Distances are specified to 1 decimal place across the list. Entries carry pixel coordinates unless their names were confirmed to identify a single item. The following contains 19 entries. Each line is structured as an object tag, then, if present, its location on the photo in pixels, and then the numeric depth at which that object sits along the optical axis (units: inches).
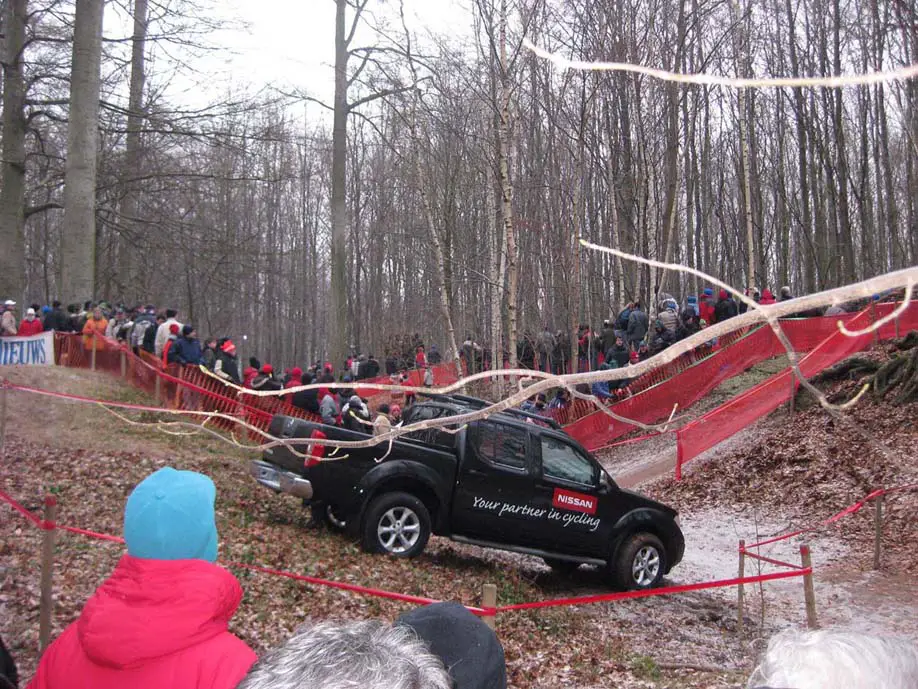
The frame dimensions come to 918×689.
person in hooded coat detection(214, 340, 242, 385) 595.5
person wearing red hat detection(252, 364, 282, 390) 507.4
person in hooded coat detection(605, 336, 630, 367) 722.2
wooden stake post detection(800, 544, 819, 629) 254.7
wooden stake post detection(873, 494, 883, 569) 364.2
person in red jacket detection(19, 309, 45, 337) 643.5
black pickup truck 336.2
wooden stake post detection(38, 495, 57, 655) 204.7
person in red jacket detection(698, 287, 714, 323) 767.7
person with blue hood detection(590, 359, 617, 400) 652.1
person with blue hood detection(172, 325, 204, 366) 588.7
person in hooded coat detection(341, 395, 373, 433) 486.0
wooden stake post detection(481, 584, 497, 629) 186.4
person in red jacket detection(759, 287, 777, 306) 712.5
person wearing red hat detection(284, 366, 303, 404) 589.1
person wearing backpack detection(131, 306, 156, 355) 640.4
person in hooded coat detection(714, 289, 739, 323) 747.4
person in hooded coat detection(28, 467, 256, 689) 85.9
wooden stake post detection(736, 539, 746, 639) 280.9
